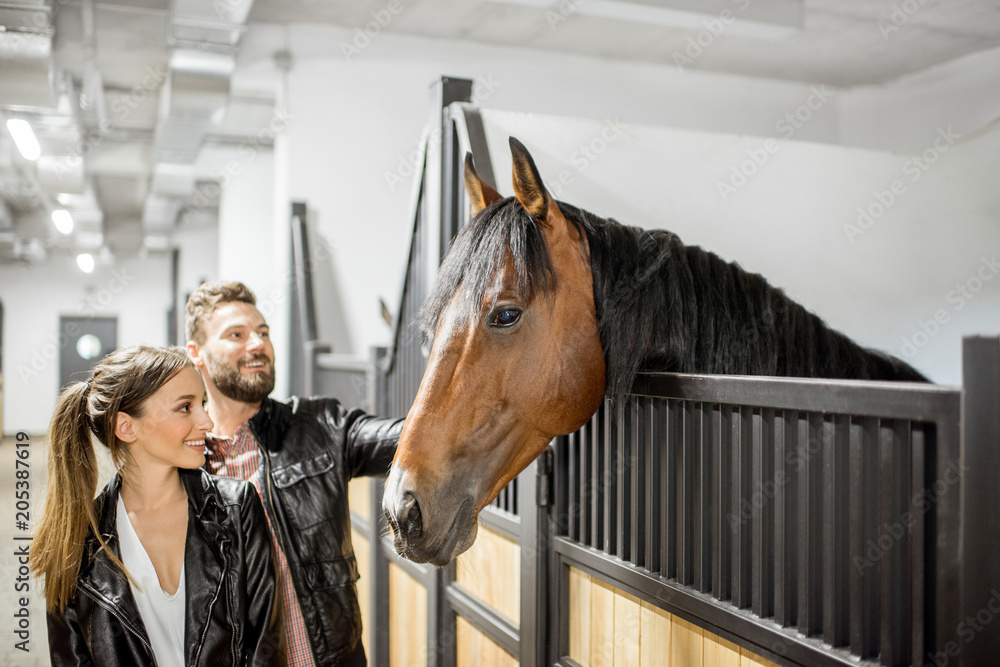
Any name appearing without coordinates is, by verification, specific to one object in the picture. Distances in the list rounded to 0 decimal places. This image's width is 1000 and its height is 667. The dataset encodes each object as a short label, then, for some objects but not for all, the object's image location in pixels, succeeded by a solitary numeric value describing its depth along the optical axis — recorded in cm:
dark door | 1533
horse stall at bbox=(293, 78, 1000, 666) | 74
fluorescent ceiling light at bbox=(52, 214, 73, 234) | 918
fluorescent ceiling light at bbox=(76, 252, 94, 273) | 1369
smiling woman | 124
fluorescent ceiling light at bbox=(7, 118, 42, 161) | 501
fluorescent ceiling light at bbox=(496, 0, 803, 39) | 393
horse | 114
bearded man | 158
